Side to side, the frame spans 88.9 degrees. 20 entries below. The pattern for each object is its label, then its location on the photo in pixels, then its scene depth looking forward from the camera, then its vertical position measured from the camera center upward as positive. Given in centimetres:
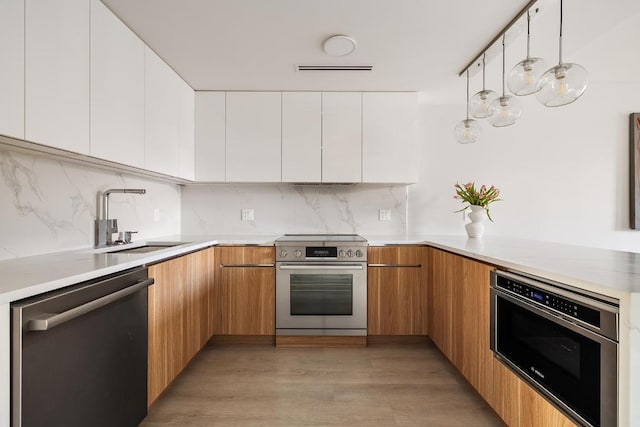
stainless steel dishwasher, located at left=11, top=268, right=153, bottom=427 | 94 -50
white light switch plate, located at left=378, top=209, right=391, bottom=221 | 325 -2
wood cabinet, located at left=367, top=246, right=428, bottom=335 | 265 -63
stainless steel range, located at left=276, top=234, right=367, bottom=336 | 262 -63
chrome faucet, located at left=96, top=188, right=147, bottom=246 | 203 -7
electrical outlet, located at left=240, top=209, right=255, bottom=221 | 325 -2
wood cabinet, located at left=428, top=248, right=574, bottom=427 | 134 -73
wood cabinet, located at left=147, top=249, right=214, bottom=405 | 169 -62
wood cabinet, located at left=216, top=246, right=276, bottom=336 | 263 -68
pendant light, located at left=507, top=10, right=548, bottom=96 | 158 +68
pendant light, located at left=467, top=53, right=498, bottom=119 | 196 +67
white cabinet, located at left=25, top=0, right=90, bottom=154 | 125 +59
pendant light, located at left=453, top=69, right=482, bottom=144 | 221 +56
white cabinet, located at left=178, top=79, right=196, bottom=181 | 265 +70
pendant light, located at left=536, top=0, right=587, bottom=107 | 145 +59
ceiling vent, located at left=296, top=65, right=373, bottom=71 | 242 +109
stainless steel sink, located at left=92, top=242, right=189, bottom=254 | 191 -22
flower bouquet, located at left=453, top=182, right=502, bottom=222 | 277 +15
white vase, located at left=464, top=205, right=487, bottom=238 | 276 -8
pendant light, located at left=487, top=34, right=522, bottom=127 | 191 +61
